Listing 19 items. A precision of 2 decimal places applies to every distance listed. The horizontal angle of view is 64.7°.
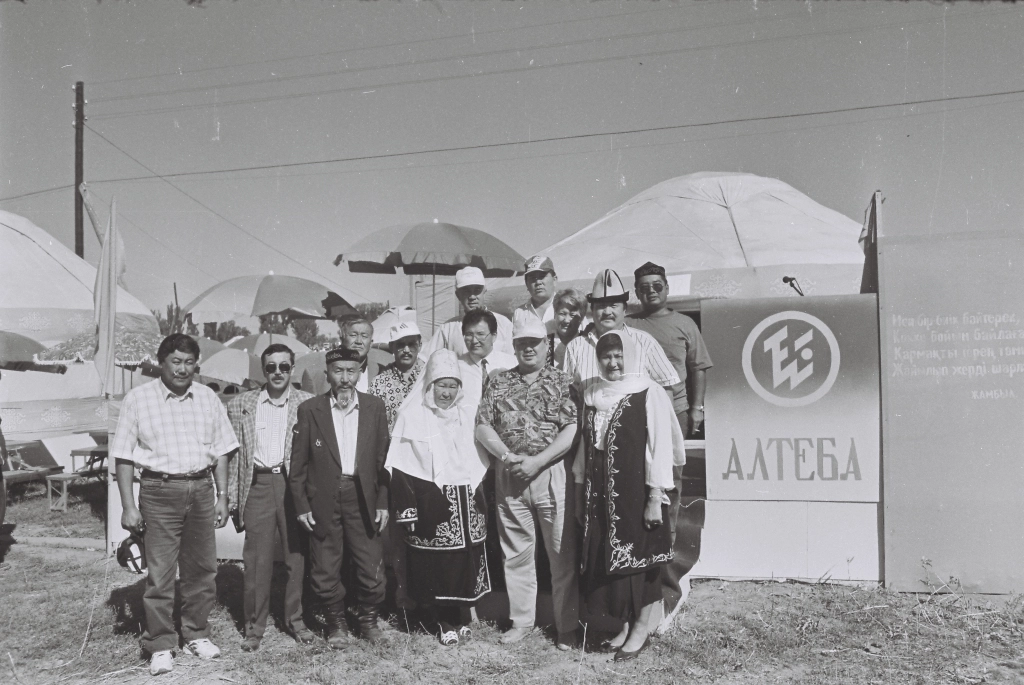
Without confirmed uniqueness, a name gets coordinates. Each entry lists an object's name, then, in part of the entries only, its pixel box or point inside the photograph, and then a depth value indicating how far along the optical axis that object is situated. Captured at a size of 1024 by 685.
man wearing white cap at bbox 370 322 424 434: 5.05
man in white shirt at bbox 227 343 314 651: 4.43
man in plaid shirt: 4.11
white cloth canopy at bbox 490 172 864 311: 9.24
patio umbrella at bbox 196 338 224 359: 14.02
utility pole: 19.16
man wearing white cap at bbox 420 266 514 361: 5.34
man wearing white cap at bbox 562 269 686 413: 4.70
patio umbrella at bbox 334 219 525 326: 8.27
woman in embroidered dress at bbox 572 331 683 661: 4.12
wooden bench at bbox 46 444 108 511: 8.85
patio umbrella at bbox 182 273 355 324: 11.31
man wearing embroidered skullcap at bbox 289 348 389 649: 4.34
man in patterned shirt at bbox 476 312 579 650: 4.29
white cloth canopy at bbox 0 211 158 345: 10.66
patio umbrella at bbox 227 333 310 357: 13.84
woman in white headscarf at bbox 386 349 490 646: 4.41
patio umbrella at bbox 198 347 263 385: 11.98
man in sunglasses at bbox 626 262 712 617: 5.20
